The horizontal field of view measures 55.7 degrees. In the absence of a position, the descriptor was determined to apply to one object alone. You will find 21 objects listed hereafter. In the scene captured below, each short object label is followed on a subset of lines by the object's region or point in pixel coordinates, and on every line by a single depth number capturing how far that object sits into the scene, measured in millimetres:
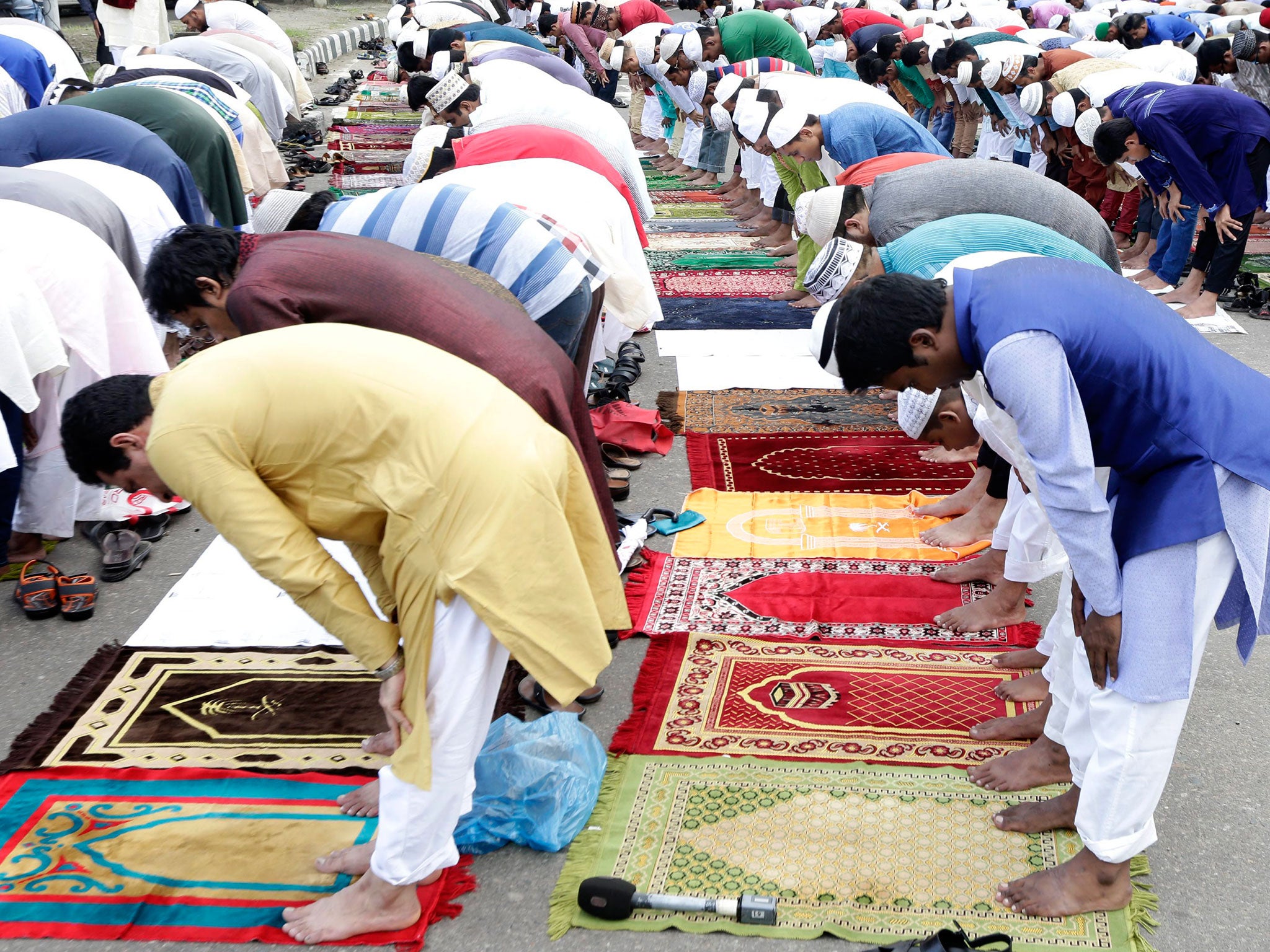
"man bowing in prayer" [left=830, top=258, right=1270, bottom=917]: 1905
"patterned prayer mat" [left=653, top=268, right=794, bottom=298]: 6727
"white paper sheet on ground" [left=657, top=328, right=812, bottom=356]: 5711
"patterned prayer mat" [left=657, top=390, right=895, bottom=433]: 4820
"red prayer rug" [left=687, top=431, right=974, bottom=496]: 4262
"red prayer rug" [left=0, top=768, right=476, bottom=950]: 2289
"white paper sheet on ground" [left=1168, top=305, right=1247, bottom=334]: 5996
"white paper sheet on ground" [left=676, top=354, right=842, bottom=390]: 5289
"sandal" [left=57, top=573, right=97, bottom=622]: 3402
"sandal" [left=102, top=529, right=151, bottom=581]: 3668
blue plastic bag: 2477
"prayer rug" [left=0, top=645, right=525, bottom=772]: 2787
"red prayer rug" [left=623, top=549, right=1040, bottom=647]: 3307
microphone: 2238
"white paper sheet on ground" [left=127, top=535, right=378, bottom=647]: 3295
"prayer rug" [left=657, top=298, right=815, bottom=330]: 6141
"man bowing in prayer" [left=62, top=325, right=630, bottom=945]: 1805
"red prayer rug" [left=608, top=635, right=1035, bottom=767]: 2799
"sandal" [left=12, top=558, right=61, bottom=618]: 3402
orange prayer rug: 3779
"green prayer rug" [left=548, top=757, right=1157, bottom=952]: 2248
